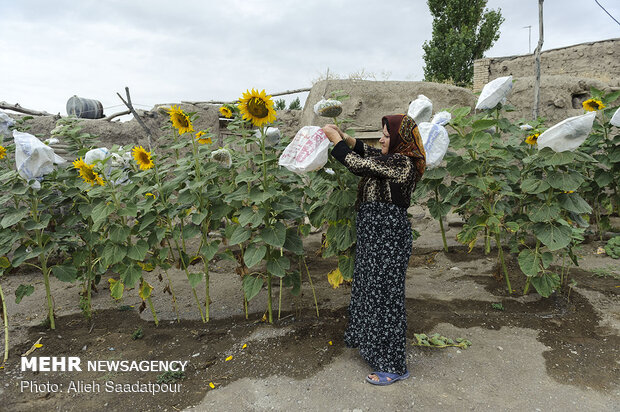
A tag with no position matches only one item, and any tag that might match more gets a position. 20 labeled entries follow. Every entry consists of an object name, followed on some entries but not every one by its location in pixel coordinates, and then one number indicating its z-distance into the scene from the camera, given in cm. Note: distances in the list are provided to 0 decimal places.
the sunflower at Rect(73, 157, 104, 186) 240
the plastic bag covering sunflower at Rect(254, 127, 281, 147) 249
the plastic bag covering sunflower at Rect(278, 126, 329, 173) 205
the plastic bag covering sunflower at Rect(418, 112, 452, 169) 252
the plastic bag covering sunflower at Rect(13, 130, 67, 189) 246
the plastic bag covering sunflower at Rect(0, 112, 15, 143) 283
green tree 1533
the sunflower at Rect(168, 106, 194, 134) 229
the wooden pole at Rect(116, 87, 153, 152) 476
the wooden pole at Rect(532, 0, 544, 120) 528
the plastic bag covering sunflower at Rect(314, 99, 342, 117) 229
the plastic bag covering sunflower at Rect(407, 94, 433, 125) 331
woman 211
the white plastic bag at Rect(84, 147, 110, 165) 252
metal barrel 805
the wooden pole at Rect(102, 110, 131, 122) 560
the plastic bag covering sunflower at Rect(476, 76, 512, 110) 284
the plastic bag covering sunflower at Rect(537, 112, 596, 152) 242
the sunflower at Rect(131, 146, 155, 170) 242
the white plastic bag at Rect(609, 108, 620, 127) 306
